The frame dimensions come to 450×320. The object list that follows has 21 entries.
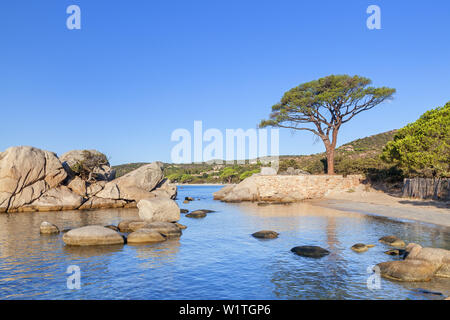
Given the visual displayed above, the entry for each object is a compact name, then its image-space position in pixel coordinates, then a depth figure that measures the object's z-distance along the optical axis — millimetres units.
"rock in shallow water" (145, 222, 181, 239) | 16973
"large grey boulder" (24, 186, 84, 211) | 31141
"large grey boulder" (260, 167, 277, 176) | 44466
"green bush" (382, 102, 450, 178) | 23875
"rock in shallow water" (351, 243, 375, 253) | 13400
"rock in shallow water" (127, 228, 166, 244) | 15356
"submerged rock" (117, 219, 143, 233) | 18842
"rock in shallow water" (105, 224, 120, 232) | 18830
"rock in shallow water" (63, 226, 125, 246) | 14711
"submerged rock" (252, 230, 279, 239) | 16469
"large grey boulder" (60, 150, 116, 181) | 37459
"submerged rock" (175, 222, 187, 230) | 19919
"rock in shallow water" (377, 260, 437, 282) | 9641
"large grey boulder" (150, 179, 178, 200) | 40309
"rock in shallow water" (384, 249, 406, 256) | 12776
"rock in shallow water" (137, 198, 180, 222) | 20016
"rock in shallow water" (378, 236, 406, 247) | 14319
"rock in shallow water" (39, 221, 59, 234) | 17844
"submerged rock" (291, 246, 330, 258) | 12695
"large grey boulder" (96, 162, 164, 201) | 35406
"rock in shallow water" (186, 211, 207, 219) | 26234
